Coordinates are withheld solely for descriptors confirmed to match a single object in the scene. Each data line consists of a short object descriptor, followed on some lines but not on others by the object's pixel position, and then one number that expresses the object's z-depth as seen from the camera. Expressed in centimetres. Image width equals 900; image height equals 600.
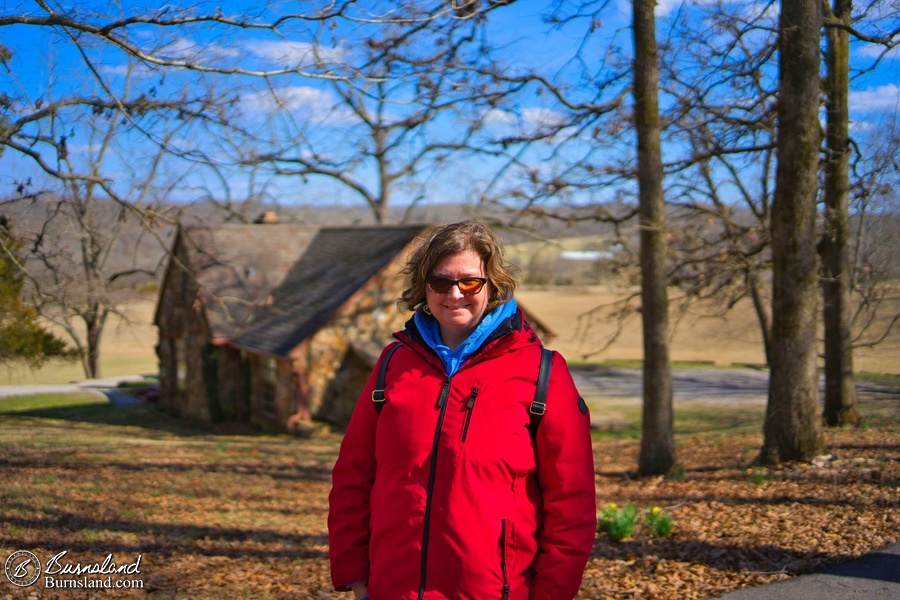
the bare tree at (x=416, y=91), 808
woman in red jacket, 250
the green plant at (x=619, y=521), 548
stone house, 1873
